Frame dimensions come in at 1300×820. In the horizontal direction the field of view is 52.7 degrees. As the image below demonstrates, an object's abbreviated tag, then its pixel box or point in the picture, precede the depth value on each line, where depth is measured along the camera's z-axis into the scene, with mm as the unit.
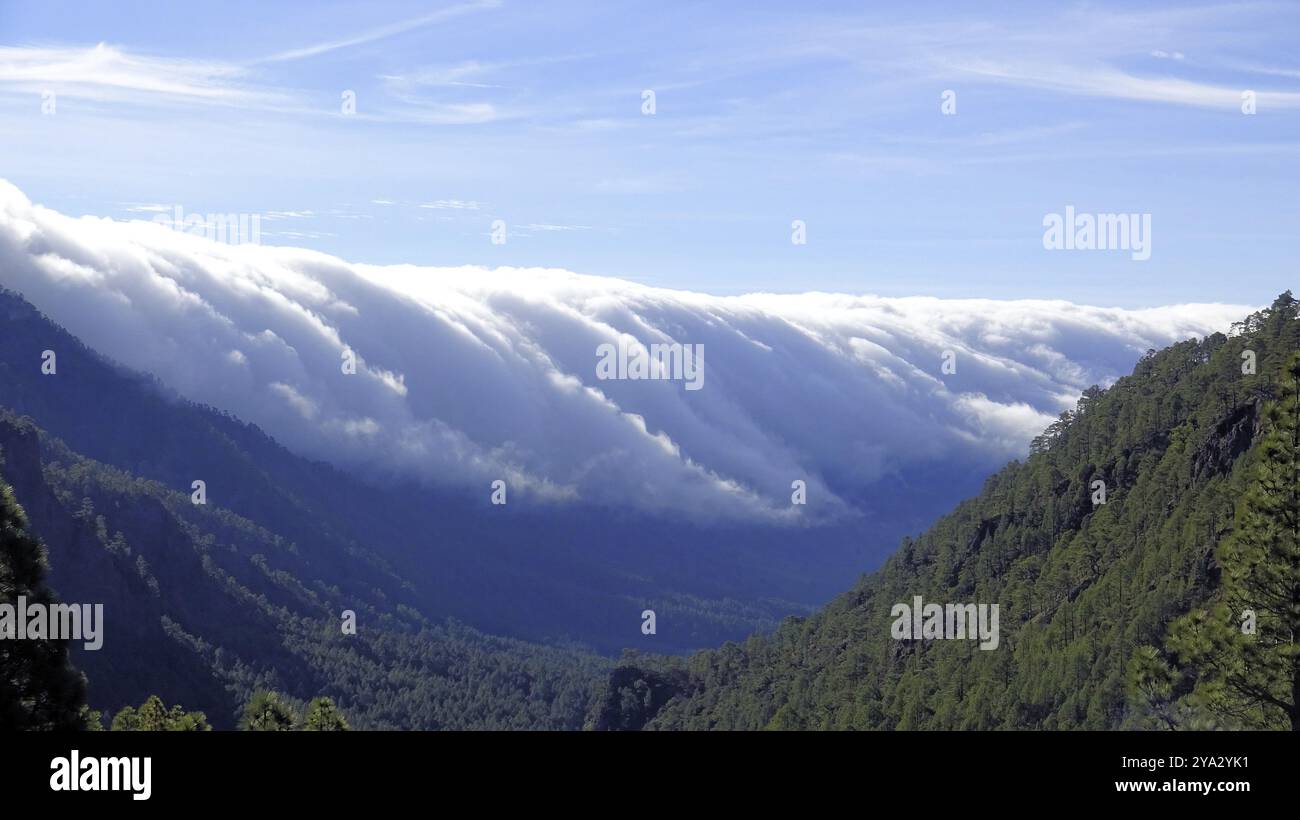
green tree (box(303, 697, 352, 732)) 58750
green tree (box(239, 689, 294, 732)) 59366
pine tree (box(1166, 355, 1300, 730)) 48062
